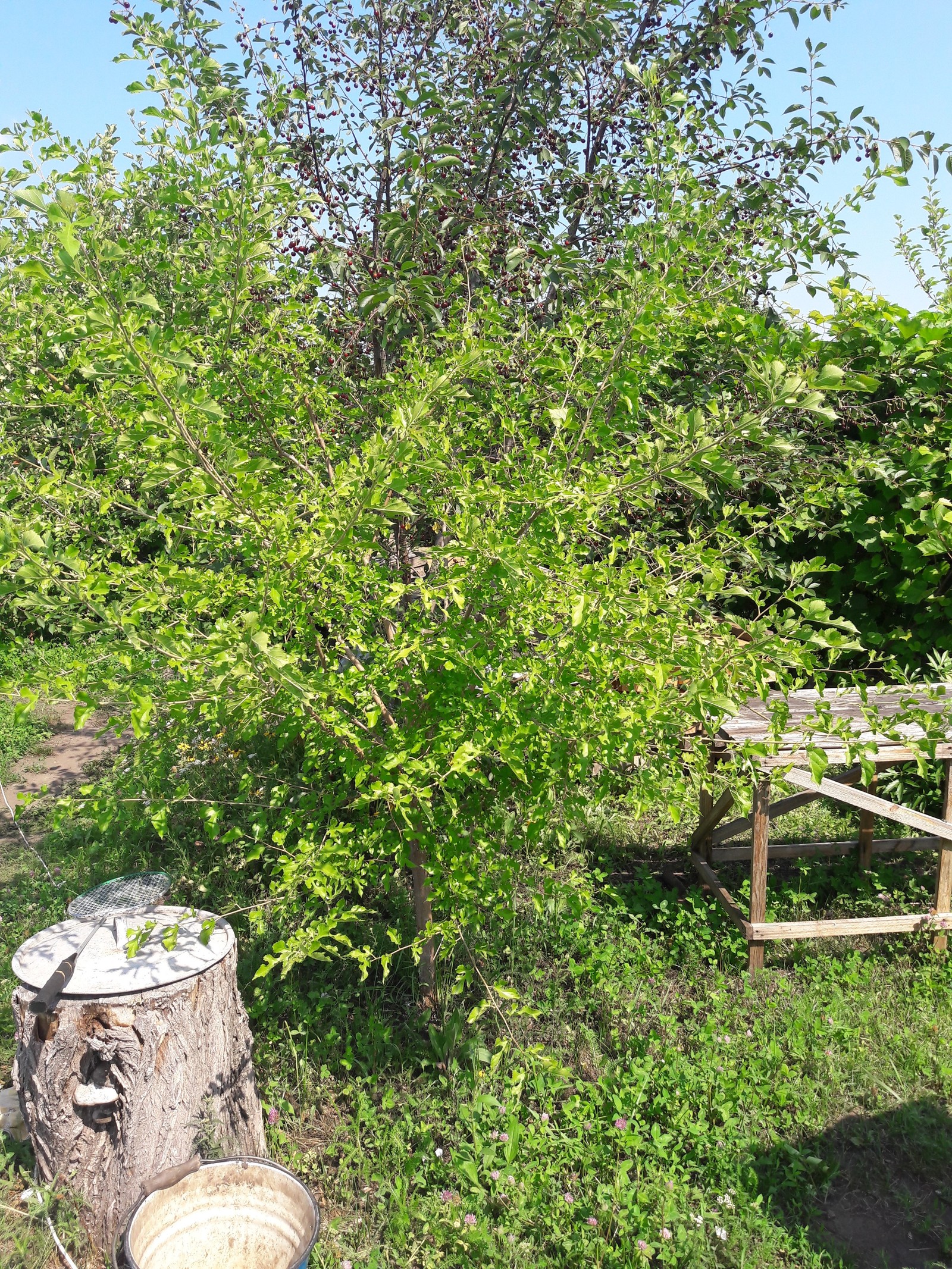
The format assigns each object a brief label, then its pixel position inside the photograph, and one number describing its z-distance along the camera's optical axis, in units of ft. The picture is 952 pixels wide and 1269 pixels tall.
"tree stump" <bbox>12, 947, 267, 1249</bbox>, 7.90
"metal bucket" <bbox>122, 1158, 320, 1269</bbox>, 7.41
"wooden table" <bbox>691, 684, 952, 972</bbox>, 11.21
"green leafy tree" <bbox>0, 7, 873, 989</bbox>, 6.40
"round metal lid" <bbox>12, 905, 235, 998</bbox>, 8.05
